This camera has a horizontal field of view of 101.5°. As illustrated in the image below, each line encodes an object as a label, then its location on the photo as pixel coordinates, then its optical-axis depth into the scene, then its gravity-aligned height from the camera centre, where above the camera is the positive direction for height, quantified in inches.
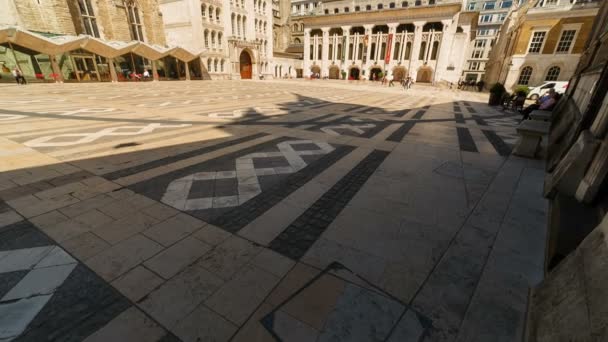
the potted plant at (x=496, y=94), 660.1 -31.8
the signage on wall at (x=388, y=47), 1736.0 +201.5
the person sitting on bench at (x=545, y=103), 406.5 -32.2
